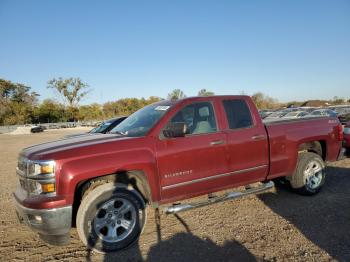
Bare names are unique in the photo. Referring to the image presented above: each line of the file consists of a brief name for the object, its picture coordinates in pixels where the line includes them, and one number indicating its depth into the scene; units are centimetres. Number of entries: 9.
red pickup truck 356
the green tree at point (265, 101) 7149
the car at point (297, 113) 2441
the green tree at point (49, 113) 6138
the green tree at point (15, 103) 5656
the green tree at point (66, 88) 7456
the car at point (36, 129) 4300
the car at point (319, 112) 2342
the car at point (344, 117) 1852
